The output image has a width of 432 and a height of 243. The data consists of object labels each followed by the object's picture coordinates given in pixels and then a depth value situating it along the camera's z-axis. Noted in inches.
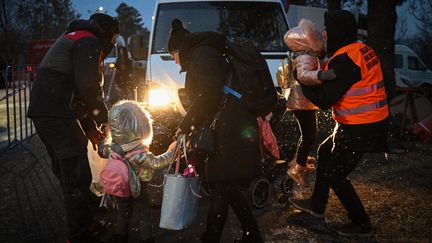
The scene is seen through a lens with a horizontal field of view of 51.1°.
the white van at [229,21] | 257.6
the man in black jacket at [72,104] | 136.8
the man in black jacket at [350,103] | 140.3
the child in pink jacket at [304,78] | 148.4
